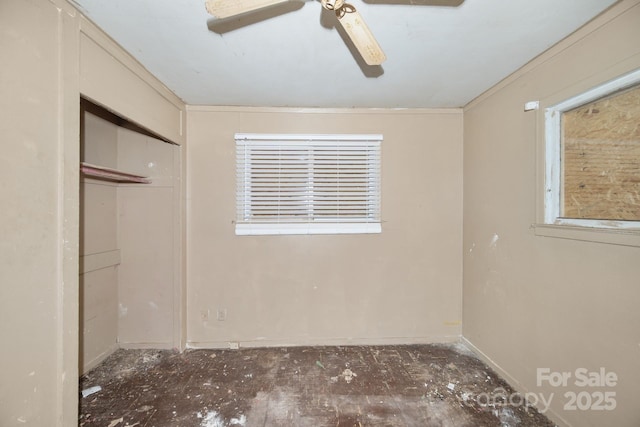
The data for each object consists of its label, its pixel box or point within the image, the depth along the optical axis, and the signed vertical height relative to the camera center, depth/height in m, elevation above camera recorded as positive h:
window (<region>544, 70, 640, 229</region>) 1.27 +0.31
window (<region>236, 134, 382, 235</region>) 2.44 +0.28
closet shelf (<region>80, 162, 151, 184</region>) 1.72 +0.28
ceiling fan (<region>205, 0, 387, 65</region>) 0.92 +0.77
